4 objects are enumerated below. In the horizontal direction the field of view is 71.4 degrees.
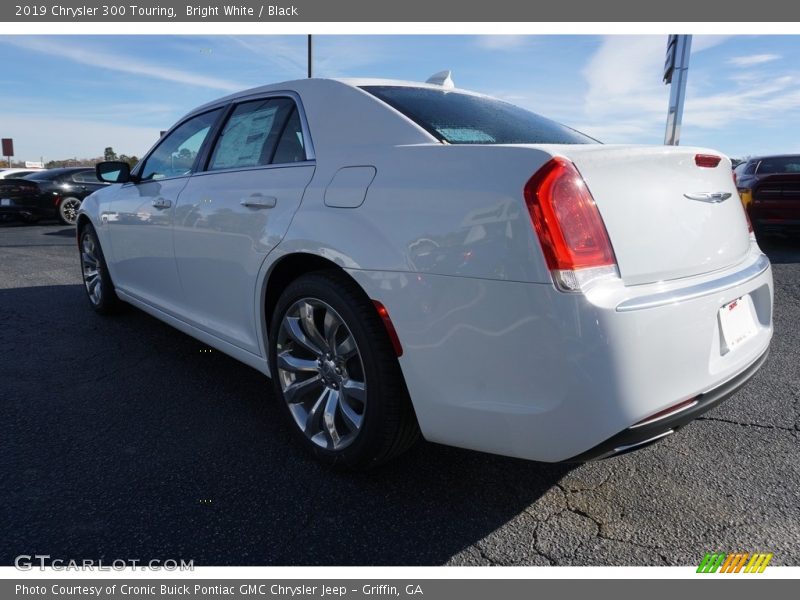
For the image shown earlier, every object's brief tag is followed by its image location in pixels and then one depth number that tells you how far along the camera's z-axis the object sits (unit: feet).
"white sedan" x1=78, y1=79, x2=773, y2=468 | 5.33
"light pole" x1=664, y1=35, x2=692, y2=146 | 40.52
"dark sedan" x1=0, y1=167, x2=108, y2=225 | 42.22
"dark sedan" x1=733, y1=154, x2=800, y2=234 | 26.96
